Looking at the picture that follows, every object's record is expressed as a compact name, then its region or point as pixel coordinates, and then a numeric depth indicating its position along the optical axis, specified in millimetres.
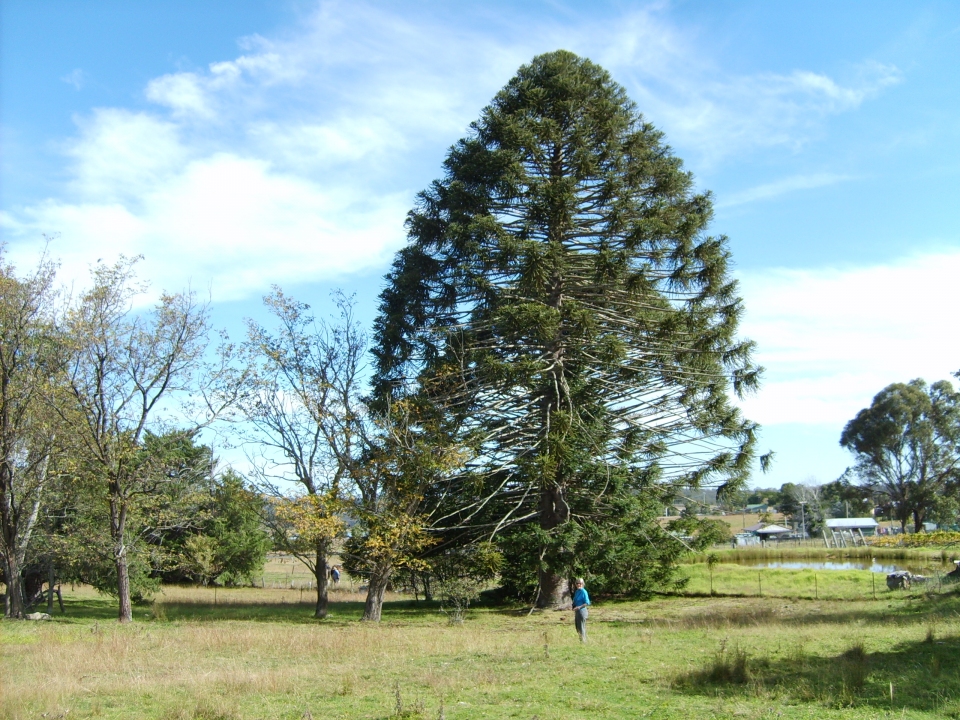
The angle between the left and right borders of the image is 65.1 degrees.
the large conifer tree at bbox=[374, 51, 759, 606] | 24016
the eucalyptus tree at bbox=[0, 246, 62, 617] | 22503
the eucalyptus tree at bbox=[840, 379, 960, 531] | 69125
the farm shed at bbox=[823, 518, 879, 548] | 67438
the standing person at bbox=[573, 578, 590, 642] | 15969
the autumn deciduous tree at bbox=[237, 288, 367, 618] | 22719
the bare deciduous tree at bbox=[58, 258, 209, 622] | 22781
